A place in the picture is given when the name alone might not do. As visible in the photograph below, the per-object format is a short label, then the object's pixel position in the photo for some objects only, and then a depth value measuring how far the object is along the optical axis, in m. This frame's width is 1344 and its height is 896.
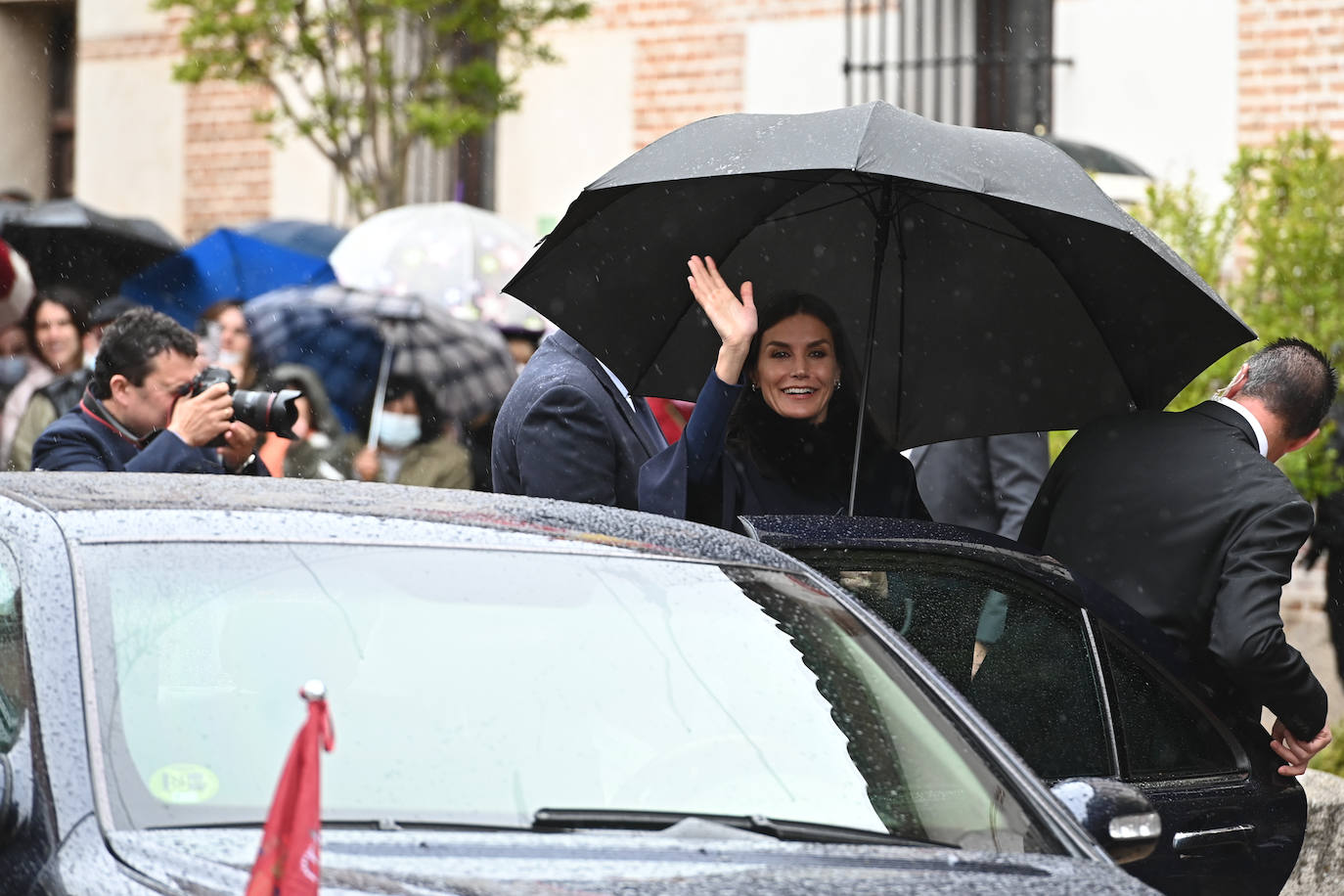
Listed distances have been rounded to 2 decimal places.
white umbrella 22.62
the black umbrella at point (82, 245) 23.47
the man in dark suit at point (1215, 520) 8.44
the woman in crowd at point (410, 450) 18.95
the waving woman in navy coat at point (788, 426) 9.32
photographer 11.80
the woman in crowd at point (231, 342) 18.52
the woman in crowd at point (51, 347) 19.78
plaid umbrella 20.23
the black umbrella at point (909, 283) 9.66
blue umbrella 22.75
